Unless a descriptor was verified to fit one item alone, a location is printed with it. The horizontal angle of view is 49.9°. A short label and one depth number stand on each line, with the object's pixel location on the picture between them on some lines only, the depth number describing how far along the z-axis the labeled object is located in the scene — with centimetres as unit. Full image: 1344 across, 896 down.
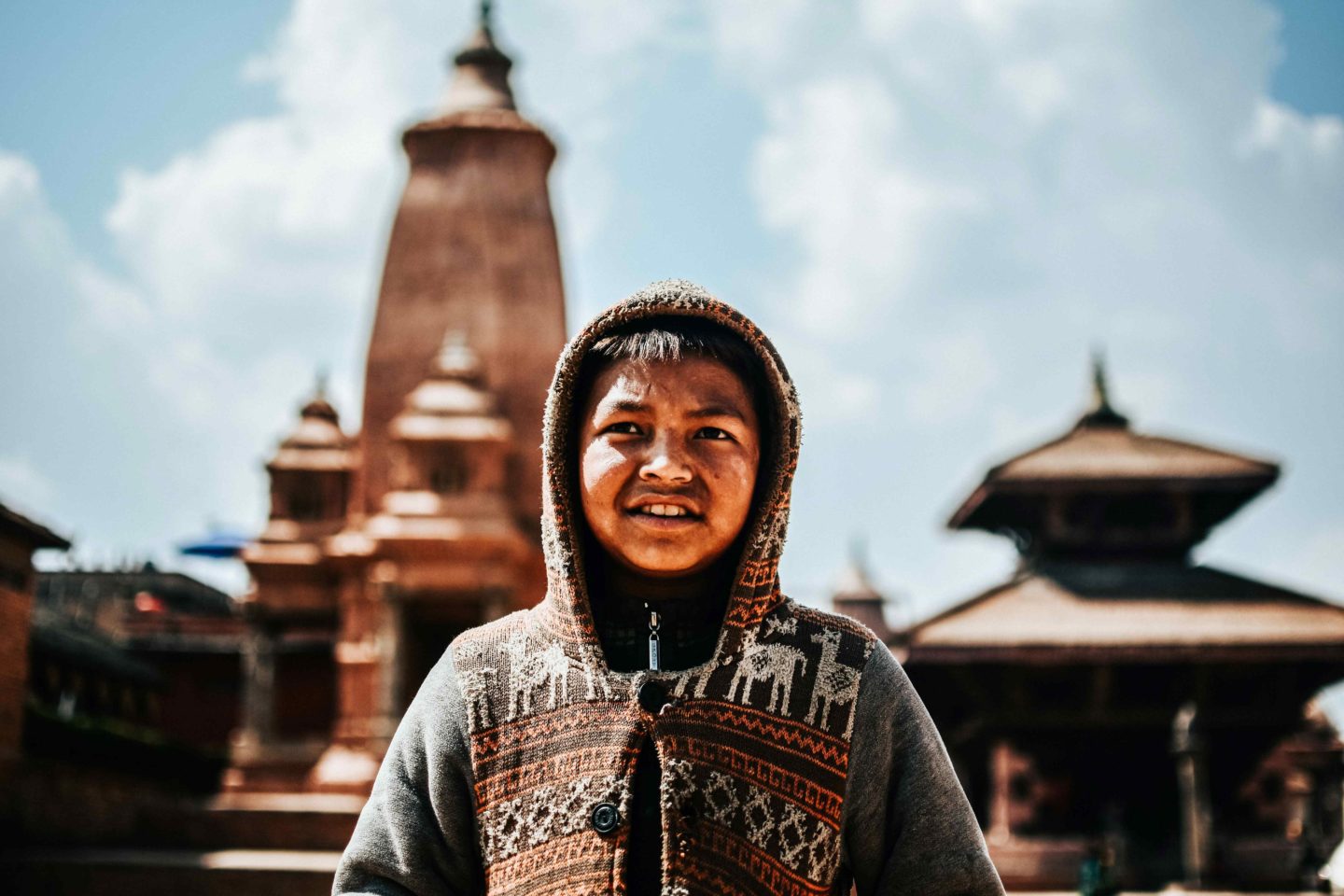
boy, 215
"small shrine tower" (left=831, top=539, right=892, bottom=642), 2614
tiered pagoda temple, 1716
